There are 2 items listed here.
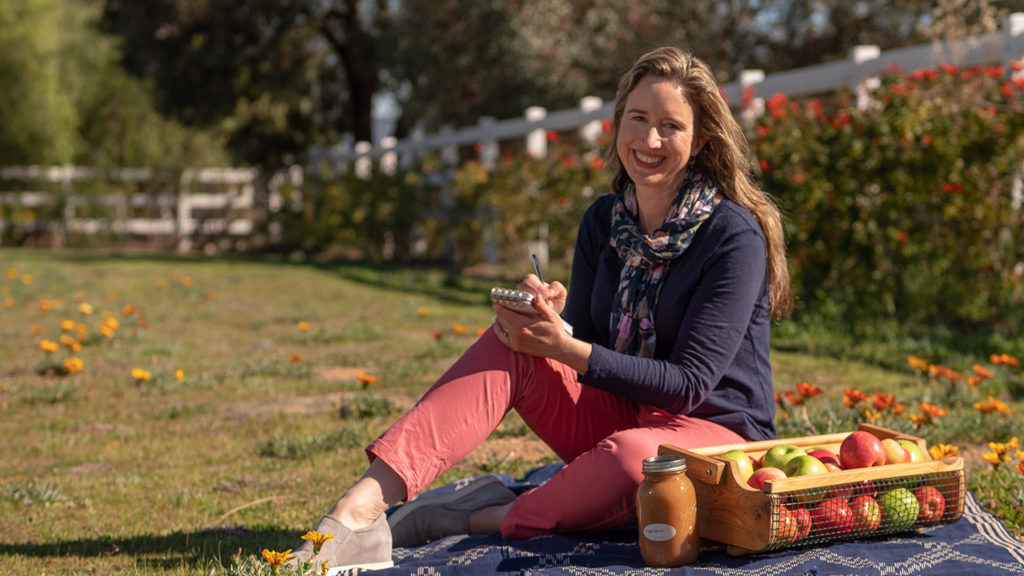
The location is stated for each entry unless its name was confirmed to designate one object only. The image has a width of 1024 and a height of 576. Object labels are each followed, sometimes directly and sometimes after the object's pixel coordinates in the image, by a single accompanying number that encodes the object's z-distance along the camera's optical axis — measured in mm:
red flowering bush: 6312
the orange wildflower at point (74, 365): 5355
